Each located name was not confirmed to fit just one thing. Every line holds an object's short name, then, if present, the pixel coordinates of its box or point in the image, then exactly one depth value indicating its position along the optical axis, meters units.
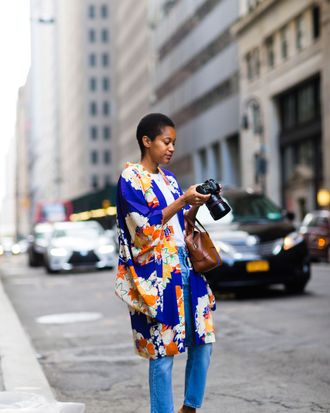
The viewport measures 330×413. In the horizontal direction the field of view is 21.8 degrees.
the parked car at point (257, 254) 13.21
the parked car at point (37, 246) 31.38
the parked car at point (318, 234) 24.77
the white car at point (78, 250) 24.72
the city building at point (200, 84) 57.34
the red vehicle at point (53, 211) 53.06
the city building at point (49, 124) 171.00
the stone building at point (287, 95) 41.88
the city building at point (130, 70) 92.06
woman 4.45
